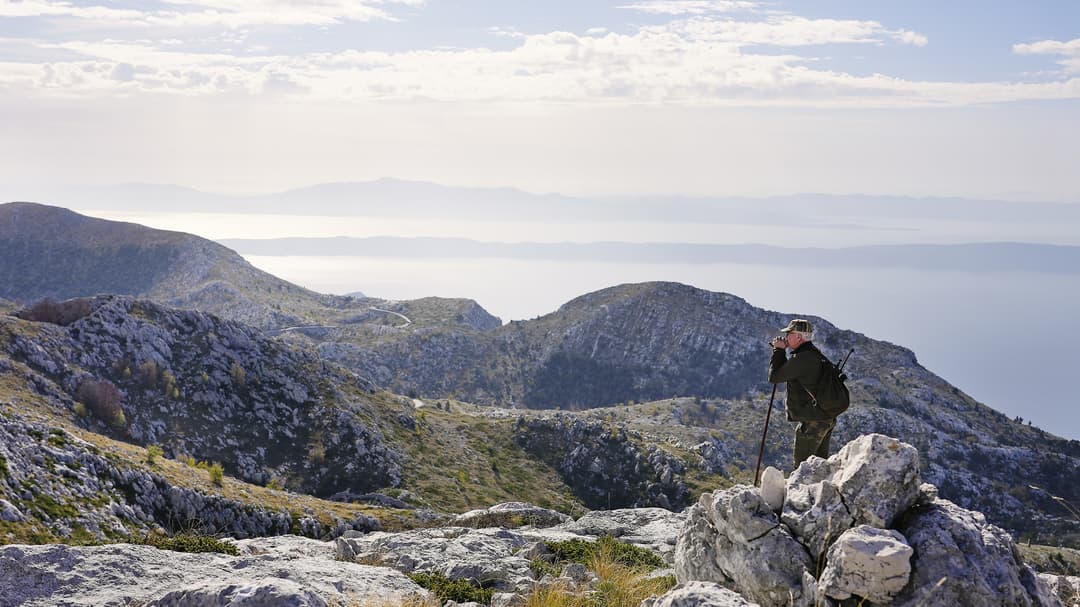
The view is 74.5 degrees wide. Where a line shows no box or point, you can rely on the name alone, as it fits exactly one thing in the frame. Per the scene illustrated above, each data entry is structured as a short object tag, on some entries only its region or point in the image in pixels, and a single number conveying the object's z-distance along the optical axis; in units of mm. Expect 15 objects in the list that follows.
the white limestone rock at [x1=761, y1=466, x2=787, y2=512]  11250
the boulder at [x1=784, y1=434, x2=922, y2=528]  9898
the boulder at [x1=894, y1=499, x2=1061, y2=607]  8758
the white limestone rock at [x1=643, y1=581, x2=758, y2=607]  8023
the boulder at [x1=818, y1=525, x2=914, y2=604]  8742
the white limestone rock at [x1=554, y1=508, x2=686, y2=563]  23394
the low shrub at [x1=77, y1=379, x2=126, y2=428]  46000
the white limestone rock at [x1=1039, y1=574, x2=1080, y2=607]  11234
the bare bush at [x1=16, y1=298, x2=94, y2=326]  54750
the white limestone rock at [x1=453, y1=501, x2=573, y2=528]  27734
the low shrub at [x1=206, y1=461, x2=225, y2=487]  32394
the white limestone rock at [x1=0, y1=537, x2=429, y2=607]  8773
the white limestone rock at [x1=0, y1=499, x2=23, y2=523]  19953
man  14023
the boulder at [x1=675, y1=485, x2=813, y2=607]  10258
